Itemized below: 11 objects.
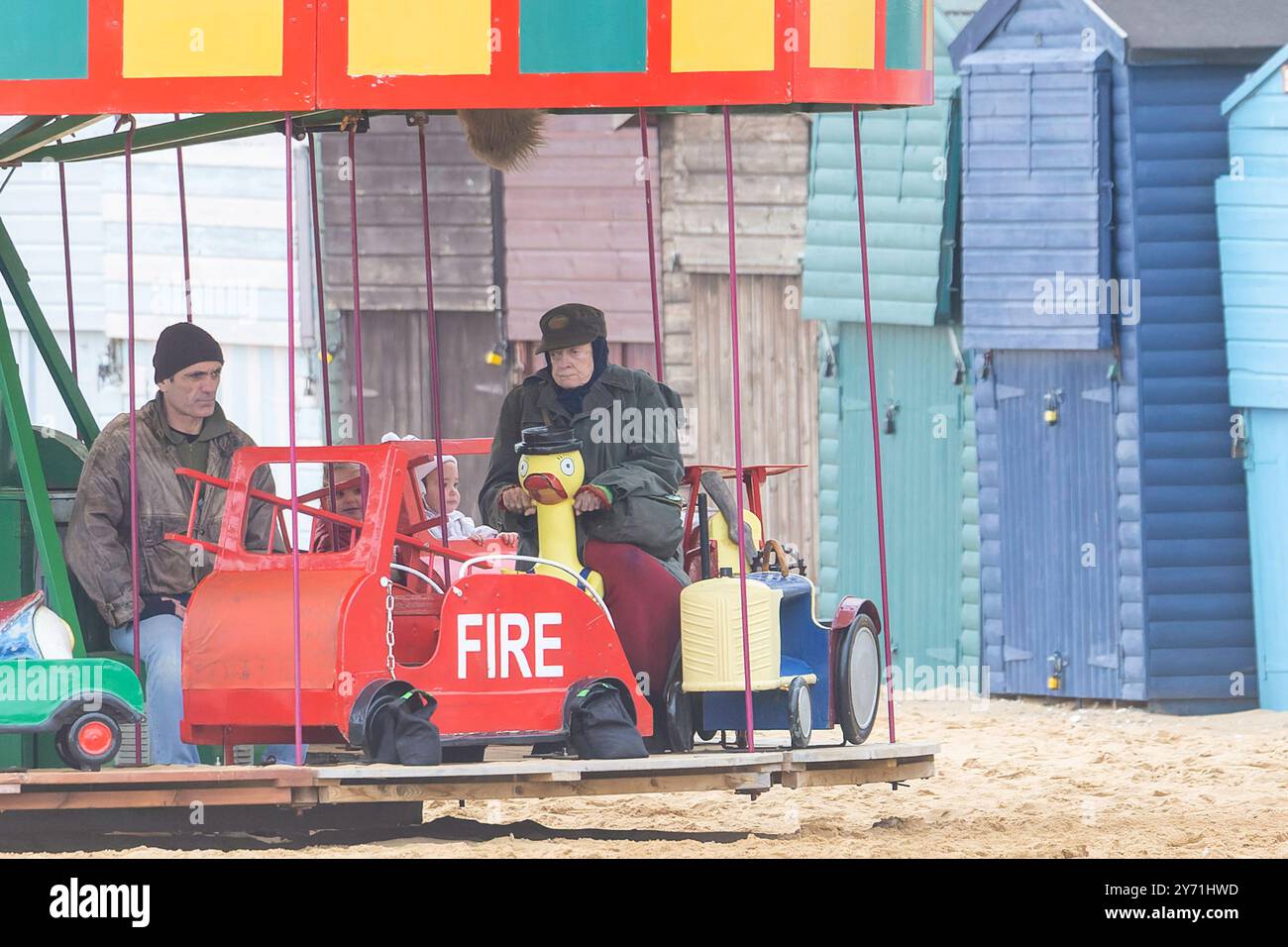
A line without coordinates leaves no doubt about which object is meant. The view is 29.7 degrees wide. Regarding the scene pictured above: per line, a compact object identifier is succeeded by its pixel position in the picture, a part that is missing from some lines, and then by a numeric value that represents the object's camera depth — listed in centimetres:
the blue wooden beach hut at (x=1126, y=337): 1345
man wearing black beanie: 851
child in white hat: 969
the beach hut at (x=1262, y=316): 1300
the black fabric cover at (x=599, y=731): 821
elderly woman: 870
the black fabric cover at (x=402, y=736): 804
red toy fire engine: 807
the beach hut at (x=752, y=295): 1634
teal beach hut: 1484
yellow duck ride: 863
